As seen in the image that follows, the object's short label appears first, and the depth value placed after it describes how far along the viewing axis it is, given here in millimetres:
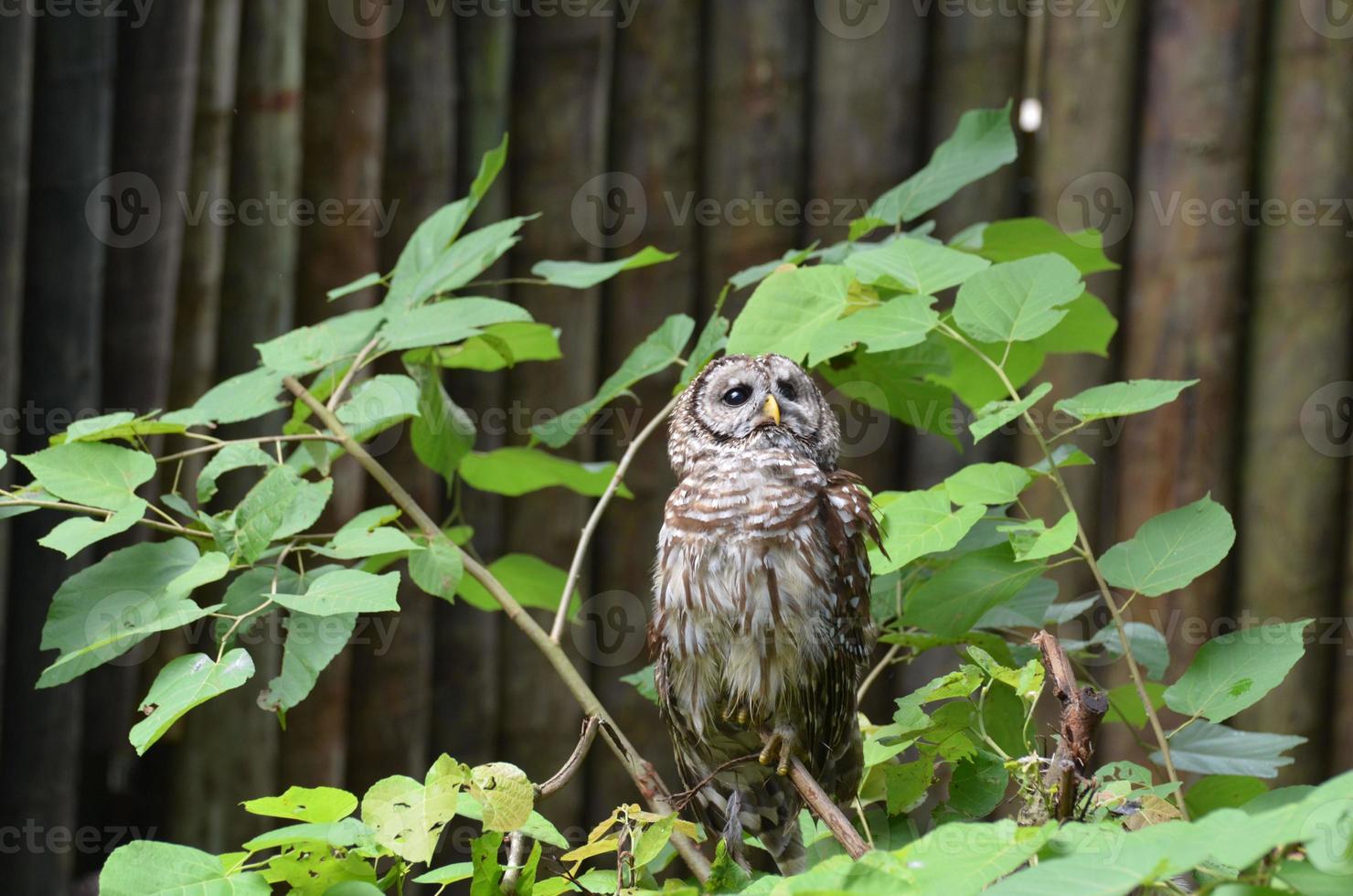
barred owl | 6869
